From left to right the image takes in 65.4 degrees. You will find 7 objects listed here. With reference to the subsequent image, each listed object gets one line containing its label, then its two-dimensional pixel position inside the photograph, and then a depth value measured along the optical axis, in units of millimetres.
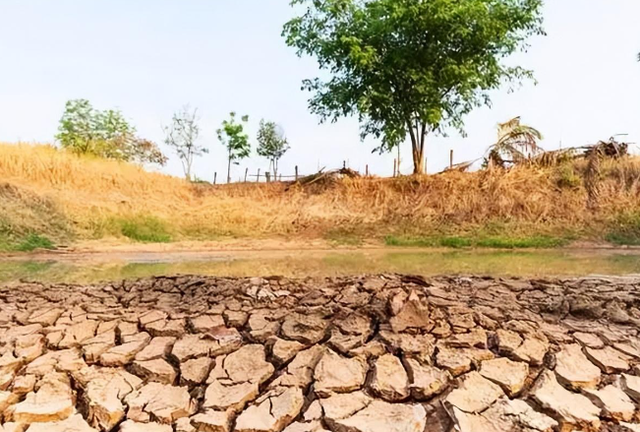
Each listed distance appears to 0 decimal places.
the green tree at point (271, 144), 23578
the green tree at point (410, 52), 14141
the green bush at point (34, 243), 10815
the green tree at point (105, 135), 22994
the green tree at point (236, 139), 23250
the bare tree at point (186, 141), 24344
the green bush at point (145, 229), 12664
